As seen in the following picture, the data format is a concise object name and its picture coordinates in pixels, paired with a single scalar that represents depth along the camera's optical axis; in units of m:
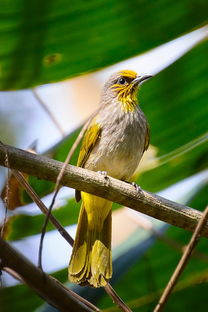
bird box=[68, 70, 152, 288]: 6.80
